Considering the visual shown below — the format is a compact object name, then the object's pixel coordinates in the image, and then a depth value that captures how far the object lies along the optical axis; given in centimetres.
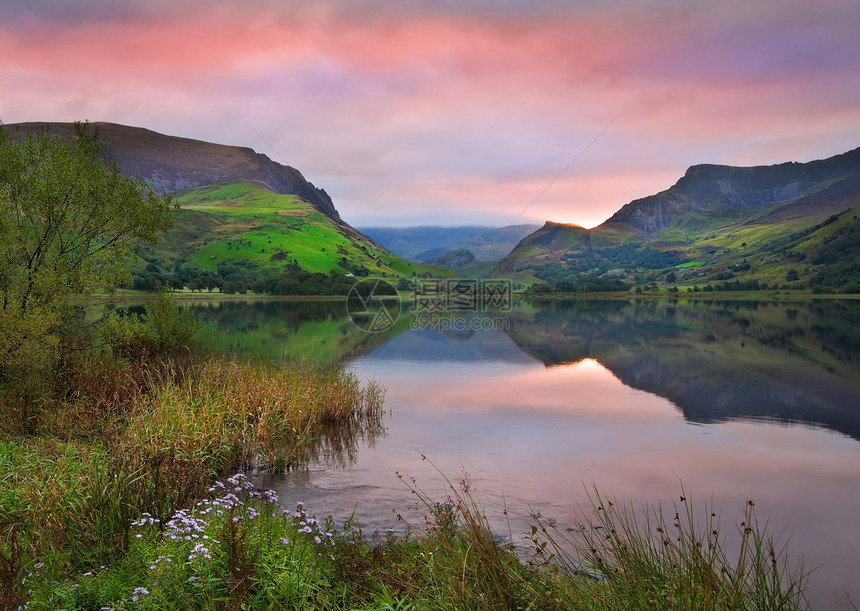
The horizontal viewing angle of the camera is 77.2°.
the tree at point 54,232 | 1648
